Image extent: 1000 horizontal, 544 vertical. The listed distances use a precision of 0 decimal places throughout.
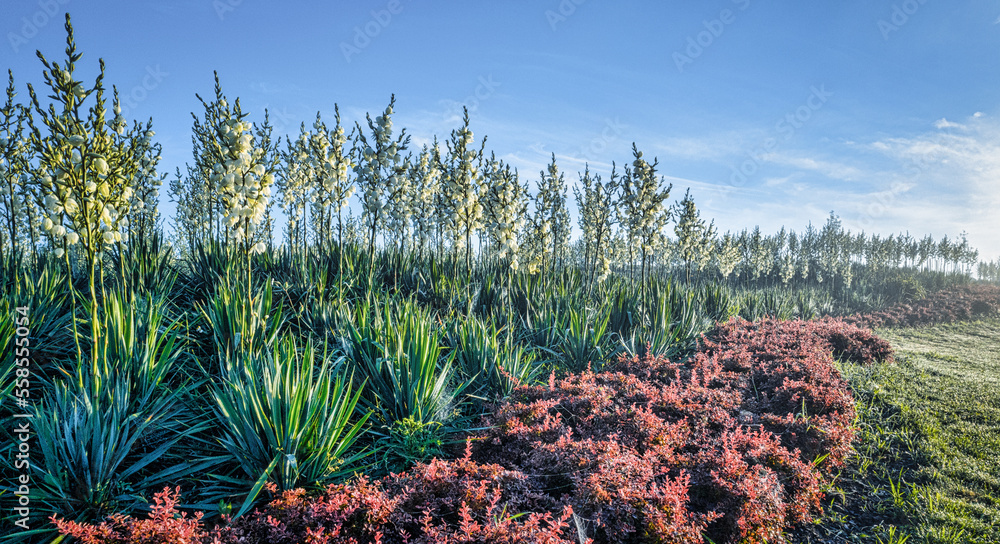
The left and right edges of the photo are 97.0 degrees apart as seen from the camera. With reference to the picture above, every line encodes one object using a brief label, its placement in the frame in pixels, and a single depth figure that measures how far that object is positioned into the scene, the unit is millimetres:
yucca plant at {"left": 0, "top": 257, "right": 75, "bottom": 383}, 4312
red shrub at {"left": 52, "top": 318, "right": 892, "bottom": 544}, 2197
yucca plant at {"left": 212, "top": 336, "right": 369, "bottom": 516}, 2658
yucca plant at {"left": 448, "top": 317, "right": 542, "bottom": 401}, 4496
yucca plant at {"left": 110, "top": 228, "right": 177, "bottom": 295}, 5855
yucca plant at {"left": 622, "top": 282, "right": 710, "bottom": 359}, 6484
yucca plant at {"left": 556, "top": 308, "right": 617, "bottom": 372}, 5828
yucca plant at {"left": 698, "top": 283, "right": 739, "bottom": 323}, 10695
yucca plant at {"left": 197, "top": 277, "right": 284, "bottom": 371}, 4129
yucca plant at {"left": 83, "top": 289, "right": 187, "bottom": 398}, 3536
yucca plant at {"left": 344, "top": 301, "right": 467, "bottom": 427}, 3654
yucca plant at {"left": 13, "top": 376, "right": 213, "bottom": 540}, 2562
